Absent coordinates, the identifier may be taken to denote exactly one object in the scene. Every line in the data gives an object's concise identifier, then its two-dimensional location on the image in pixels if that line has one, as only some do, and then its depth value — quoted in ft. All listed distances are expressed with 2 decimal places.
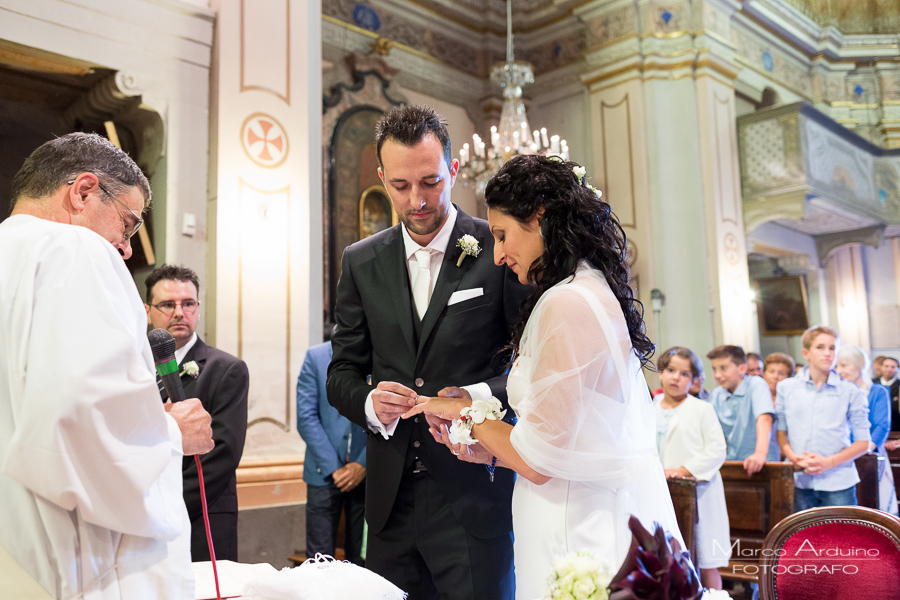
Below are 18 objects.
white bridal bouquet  3.38
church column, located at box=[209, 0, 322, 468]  16.46
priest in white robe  4.08
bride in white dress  5.69
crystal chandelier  26.89
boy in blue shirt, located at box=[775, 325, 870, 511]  15.88
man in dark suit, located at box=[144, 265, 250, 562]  9.38
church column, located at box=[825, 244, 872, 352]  46.03
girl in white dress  12.64
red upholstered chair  5.96
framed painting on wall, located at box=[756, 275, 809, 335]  42.70
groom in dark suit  6.37
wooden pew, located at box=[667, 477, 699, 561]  10.73
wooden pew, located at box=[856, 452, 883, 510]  15.81
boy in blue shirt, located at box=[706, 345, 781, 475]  17.67
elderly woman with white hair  18.14
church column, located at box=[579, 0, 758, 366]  32.04
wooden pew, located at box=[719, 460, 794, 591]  12.75
